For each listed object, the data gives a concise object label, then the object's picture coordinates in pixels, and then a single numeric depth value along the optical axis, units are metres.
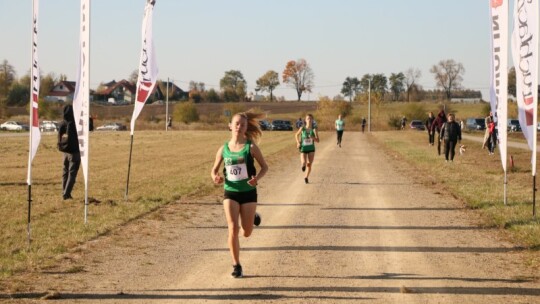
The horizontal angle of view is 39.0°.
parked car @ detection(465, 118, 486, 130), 93.39
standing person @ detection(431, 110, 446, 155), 34.50
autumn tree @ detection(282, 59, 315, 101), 171.25
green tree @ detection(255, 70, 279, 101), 182.62
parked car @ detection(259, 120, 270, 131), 92.87
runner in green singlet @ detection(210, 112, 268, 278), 8.40
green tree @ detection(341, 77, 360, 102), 197.09
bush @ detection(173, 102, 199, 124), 107.19
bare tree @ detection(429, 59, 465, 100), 143.38
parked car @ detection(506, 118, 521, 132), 81.04
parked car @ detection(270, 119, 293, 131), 89.88
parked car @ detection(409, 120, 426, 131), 88.31
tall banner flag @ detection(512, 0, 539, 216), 12.51
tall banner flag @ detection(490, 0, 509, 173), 14.02
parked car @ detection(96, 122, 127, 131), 90.72
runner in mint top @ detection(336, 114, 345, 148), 39.78
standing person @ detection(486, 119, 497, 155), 33.73
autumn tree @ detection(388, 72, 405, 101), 176.38
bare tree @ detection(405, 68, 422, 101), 162.95
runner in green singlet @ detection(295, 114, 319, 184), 20.09
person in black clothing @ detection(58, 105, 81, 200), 15.19
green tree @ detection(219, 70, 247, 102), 162.75
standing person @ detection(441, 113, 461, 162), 27.44
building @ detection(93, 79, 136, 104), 176.00
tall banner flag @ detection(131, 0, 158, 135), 15.48
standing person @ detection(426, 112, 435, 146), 40.91
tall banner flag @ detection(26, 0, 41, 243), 10.69
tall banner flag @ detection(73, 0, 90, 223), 11.90
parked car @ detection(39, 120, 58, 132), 80.88
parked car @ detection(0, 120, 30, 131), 83.41
